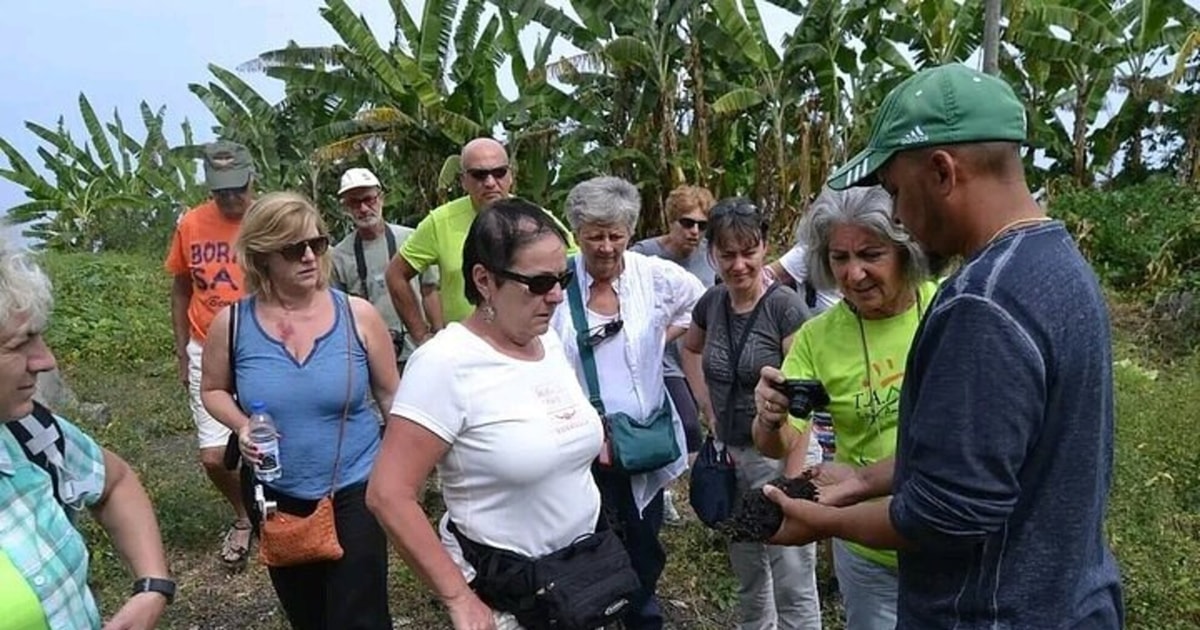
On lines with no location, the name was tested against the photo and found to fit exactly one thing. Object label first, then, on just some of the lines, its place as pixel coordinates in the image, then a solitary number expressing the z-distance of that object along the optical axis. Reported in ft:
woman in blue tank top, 9.29
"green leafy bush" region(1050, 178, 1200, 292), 32.30
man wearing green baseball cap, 4.31
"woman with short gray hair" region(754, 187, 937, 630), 7.73
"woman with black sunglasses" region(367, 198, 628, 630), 6.82
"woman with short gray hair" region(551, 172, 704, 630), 10.44
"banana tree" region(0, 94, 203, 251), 54.03
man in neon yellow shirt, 13.91
